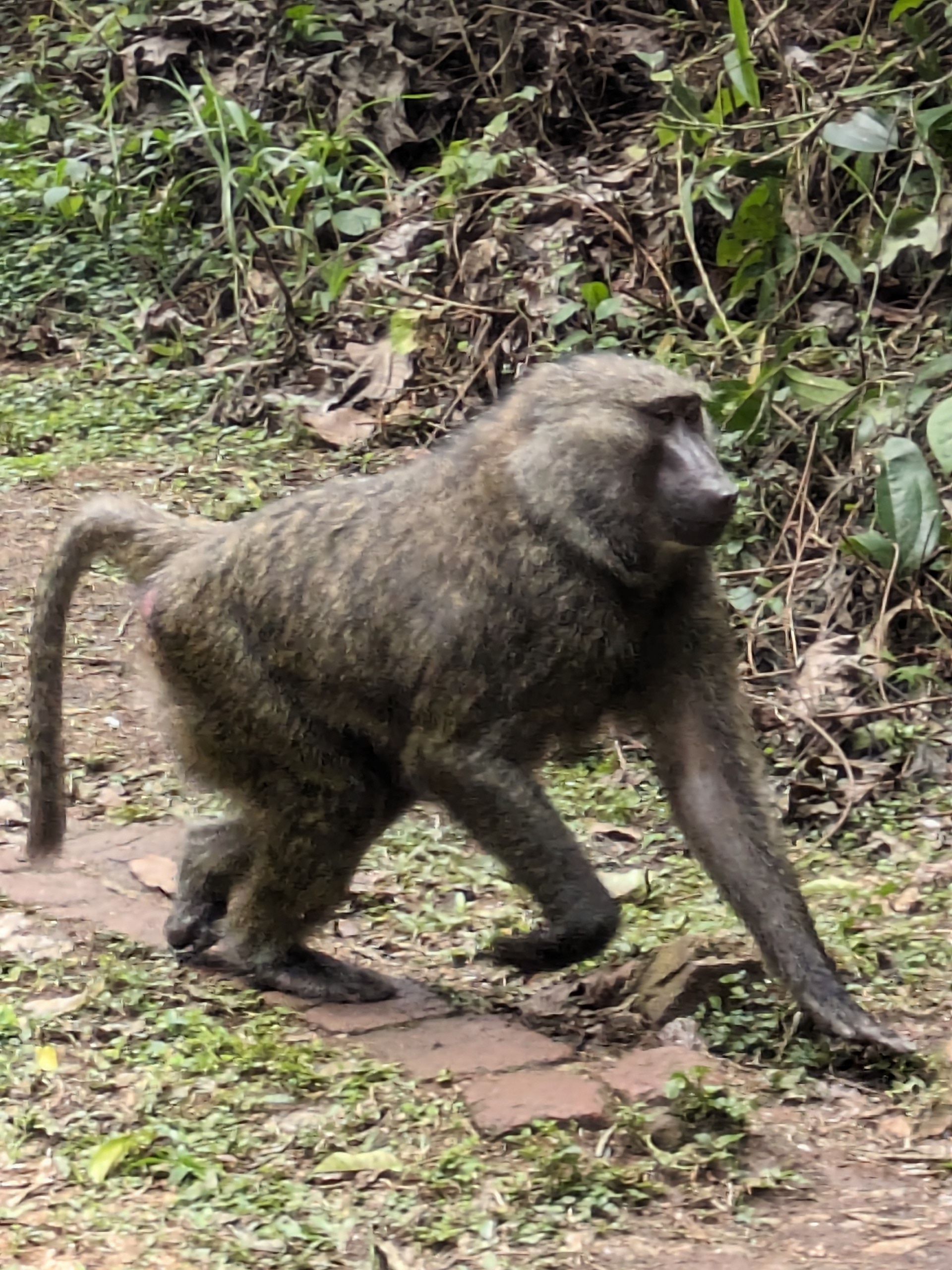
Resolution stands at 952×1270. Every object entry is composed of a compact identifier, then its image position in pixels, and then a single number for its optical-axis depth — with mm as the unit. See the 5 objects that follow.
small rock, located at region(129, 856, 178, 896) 4320
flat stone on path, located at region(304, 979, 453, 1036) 3578
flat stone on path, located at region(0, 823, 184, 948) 4047
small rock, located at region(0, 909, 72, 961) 3762
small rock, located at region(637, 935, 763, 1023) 3609
